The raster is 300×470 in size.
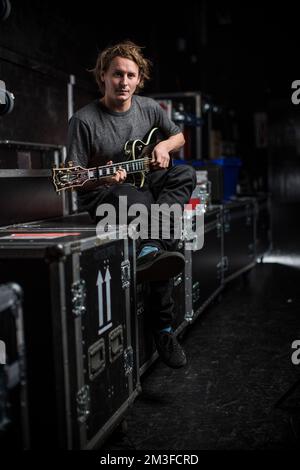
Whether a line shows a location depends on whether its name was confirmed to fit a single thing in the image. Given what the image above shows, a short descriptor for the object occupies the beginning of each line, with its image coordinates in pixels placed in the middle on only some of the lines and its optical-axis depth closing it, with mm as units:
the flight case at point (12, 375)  1451
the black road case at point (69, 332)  1618
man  2566
